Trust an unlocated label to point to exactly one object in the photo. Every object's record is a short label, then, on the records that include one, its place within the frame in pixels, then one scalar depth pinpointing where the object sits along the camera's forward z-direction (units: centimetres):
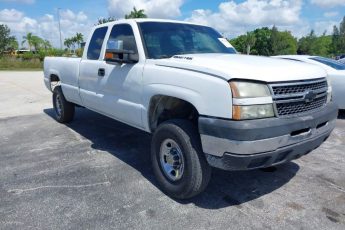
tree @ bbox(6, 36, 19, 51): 5337
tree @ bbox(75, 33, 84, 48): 7985
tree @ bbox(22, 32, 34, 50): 9737
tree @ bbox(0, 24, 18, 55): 5038
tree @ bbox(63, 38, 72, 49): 8925
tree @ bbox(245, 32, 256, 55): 7783
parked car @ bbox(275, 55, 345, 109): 714
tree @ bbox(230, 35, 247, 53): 7509
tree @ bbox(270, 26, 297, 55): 8338
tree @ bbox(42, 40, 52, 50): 9374
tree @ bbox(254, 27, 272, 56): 8512
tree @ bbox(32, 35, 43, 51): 9726
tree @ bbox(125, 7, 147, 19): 4559
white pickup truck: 284
